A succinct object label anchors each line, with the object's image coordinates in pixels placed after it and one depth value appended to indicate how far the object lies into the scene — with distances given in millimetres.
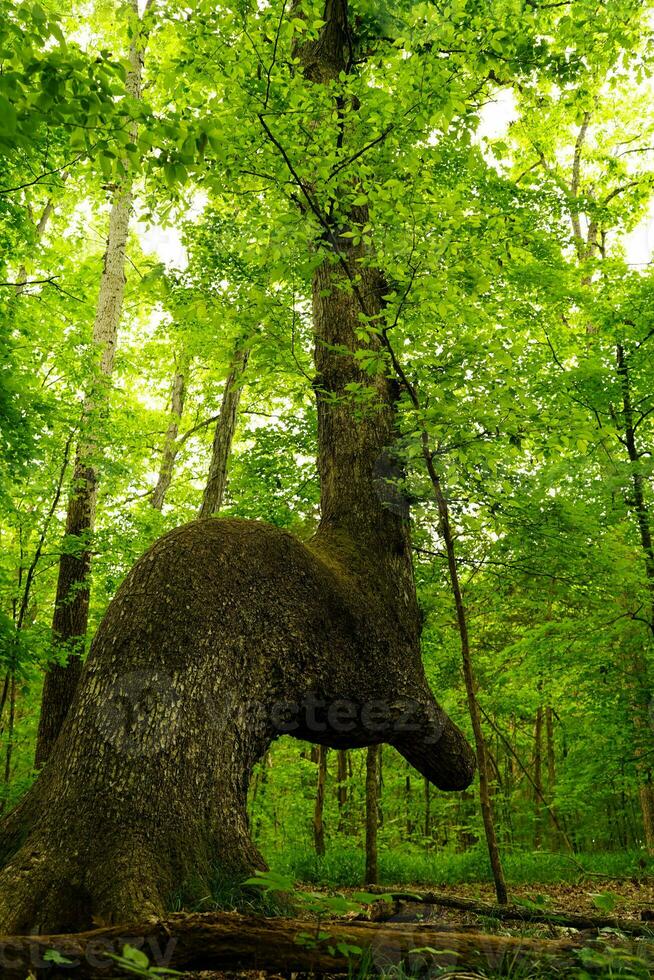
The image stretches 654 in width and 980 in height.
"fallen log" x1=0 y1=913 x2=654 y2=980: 1898
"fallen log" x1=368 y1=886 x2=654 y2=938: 3037
